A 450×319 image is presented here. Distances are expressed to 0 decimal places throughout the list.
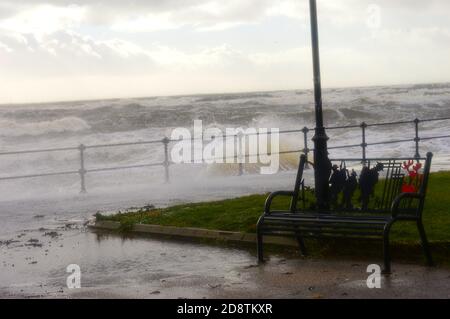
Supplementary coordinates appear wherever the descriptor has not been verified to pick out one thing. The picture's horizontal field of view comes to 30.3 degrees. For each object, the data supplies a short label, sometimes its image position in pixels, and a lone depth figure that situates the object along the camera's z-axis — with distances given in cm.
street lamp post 944
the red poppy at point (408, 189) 883
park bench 812
